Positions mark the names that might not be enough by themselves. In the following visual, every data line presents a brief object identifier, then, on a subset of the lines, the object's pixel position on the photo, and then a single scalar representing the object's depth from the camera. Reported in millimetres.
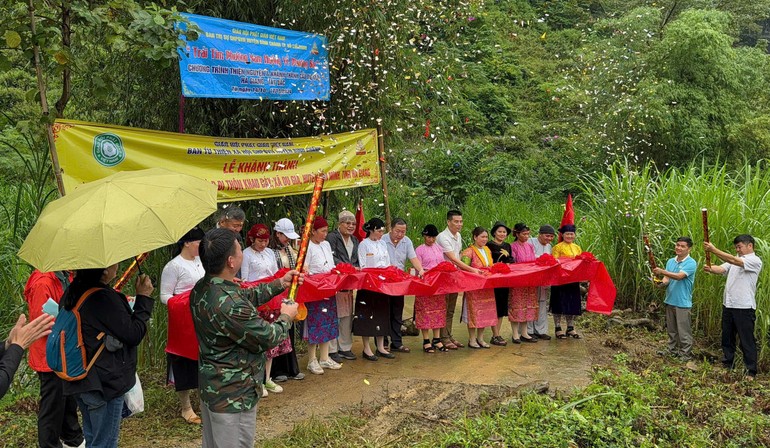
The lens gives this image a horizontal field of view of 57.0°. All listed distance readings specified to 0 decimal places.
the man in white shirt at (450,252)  7840
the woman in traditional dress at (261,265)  6421
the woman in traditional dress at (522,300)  7984
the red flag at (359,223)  8883
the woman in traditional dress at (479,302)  7746
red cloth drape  5566
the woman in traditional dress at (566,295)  8273
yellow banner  5988
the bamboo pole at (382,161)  8547
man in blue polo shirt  7758
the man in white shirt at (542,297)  8211
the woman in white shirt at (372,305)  7293
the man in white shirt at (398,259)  7543
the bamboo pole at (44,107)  5364
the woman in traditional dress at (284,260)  6637
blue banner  6836
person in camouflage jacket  3646
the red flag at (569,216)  9297
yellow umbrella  3584
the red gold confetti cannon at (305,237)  3912
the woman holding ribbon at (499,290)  8078
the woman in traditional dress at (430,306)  7520
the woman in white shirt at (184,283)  5574
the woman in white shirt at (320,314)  6887
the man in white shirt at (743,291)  7332
